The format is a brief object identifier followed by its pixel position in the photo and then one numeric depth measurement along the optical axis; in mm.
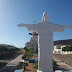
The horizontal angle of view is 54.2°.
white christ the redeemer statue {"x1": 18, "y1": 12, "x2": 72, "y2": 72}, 2769
